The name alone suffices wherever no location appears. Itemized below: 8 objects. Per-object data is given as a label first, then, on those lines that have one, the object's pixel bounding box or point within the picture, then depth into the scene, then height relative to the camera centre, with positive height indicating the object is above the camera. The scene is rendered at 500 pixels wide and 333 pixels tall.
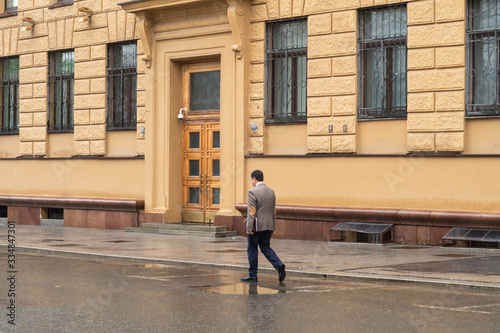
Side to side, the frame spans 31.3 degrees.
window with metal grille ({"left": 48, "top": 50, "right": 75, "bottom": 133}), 26.70 +2.55
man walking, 13.48 -0.75
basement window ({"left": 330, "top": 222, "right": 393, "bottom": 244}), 19.16 -1.26
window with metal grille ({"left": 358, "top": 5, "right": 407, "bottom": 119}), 19.77 +2.55
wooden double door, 23.56 +0.84
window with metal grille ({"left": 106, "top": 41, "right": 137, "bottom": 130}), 24.98 +2.51
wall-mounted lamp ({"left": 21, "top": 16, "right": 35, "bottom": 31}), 27.53 +4.71
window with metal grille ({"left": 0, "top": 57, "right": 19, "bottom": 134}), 28.44 +2.53
